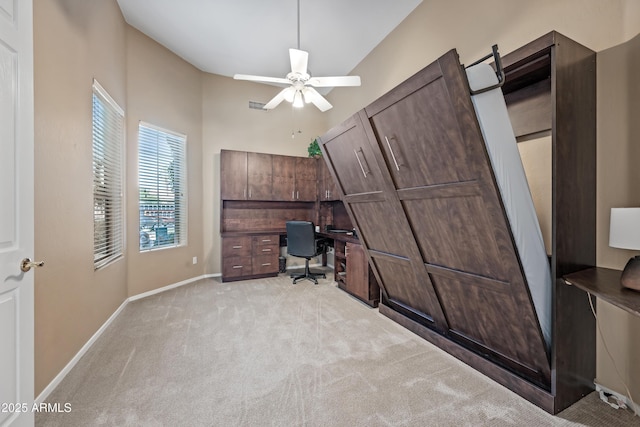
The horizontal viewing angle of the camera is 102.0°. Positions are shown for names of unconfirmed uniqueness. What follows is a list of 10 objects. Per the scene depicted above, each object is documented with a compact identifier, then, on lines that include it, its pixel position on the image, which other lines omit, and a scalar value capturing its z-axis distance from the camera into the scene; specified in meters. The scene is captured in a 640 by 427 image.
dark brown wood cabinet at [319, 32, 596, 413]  1.38
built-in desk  3.21
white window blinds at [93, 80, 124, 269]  2.56
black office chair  4.02
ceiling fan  2.61
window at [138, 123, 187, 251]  3.58
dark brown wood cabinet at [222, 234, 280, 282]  4.24
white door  1.14
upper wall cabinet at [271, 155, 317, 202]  4.76
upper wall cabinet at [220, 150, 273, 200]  4.38
